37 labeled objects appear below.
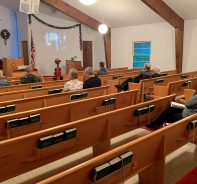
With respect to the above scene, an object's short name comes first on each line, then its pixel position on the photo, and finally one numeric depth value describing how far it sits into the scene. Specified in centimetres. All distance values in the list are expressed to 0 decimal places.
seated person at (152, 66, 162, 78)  573
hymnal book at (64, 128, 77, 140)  183
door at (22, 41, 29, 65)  972
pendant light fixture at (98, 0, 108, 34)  735
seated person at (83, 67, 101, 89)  401
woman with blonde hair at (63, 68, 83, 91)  392
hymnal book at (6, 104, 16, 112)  262
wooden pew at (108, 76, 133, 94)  531
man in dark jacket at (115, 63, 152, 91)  516
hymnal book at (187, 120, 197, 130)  210
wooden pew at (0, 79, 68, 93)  409
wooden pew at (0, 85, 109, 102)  344
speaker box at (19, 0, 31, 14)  594
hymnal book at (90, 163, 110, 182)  127
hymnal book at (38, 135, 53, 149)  169
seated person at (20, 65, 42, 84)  467
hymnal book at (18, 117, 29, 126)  215
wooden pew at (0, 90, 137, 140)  211
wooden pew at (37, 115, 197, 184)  122
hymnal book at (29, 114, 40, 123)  222
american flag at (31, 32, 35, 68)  911
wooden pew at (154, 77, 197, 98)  427
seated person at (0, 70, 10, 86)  439
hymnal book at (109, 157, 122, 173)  134
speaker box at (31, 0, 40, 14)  616
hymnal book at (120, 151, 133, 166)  140
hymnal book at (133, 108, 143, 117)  254
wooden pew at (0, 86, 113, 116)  287
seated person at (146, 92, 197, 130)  294
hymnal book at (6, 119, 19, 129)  205
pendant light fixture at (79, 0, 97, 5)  461
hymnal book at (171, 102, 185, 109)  298
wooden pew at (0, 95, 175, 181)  160
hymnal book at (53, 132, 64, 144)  176
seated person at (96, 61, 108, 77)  632
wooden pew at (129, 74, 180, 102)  468
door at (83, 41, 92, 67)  1134
